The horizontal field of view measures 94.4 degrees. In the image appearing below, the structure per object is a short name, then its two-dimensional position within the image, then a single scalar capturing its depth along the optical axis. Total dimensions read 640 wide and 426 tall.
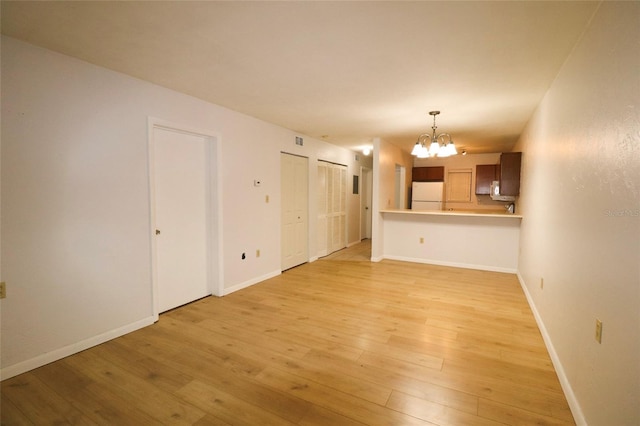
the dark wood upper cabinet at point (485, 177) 6.96
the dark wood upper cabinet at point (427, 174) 7.77
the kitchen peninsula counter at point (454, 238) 4.91
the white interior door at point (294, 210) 4.98
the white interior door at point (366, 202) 7.96
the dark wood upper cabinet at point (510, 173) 4.76
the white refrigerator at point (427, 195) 7.30
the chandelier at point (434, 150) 3.76
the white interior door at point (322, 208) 5.84
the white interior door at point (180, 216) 3.16
